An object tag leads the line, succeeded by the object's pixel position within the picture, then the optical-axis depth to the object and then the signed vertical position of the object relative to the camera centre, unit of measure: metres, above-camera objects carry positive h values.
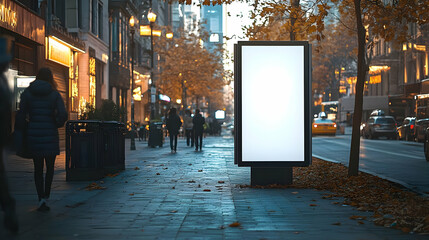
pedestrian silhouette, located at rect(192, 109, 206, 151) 27.59 -0.25
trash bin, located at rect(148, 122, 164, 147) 29.95 -0.91
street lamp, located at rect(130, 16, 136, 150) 29.42 +2.76
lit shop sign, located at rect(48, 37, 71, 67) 25.83 +2.70
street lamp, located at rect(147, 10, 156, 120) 33.41 +5.00
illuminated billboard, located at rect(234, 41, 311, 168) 11.34 +0.19
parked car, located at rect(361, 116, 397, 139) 45.09 -0.69
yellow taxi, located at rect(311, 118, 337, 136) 48.72 -0.74
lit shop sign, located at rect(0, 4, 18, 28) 19.09 +3.04
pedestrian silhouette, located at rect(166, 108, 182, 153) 25.89 -0.26
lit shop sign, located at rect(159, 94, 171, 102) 57.25 +1.75
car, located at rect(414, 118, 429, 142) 29.27 -0.56
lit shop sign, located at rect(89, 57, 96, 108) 33.45 +1.91
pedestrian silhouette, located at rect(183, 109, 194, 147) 32.71 -0.45
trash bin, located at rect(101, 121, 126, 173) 13.61 -0.62
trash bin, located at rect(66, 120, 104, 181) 12.12 -0.64
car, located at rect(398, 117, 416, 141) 40.12 -0.80
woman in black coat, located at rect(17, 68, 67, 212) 8.44 -0.02
